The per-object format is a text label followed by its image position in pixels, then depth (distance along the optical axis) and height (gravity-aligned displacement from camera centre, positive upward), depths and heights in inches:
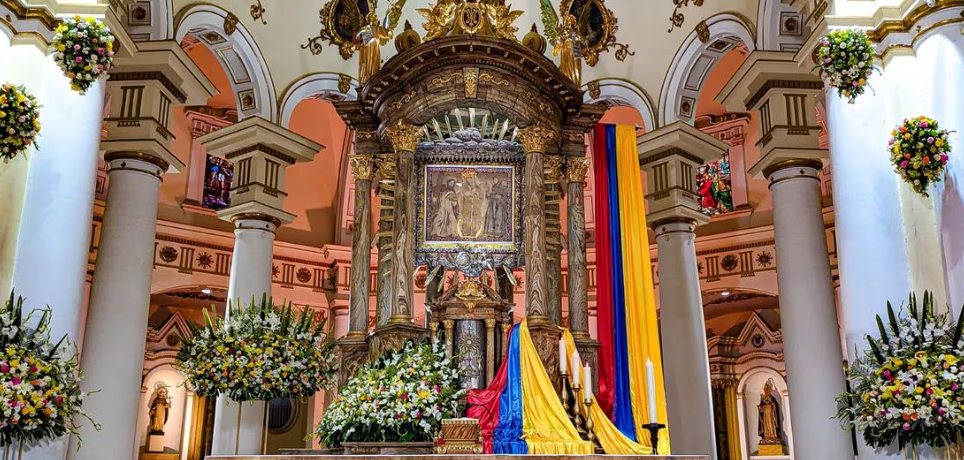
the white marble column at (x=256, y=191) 503.8 +143.8
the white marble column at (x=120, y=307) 397.1 +65.5
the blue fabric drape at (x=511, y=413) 337.7 +16.3
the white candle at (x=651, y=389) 300.8 +21.9
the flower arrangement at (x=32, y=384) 261.8 +20.8
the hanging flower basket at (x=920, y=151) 288.0 +93.6
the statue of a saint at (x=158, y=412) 745.6 +35.7
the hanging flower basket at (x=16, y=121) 285.4 +101.7
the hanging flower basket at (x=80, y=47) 315.6 +136.2
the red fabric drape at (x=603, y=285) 409.7 +78.9
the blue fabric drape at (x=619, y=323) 398.0 +59.9
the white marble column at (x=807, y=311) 406.9 +65.8
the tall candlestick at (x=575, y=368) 342.2 +32.5
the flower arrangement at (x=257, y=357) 383.9 +41.1
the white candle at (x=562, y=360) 337.1 +34.7
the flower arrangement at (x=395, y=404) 339.6 +19.4
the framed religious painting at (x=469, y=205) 422.6 +113.6
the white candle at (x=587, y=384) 330.0 +25.8
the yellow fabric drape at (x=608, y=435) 358.0 +8.6
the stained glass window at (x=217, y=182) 738.2 +215.9
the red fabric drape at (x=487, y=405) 347.9 +19.5
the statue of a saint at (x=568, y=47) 453.4 +196.3
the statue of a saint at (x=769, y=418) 764.6 +31.8
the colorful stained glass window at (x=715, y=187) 762.2 +219.4
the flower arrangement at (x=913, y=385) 257.0 +20.1
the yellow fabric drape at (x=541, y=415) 332.8 +15.4
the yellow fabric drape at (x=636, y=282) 404.5 +79.9
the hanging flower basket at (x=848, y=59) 314.5 +132.1
